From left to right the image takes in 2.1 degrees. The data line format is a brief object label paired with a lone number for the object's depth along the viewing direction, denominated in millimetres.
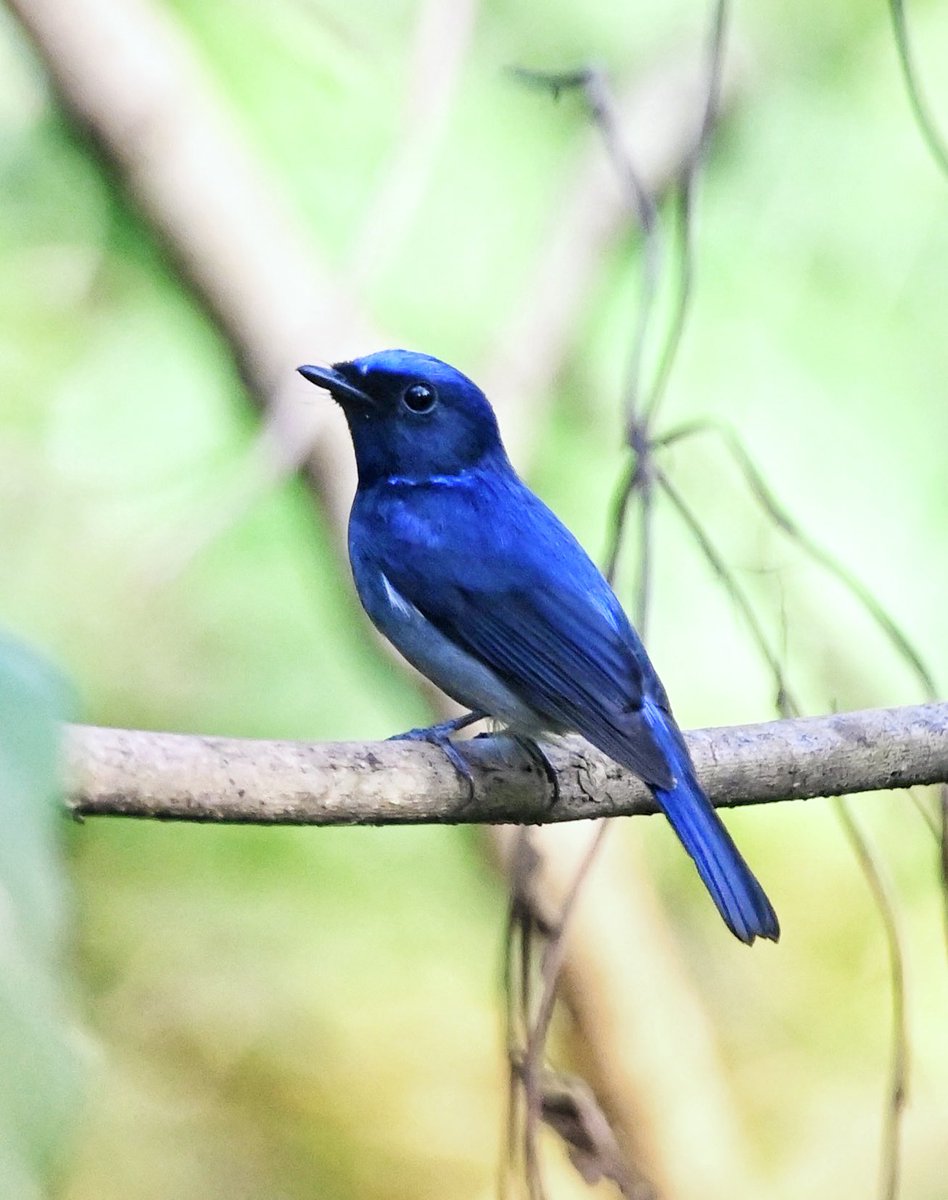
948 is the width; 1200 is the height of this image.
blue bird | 3333
